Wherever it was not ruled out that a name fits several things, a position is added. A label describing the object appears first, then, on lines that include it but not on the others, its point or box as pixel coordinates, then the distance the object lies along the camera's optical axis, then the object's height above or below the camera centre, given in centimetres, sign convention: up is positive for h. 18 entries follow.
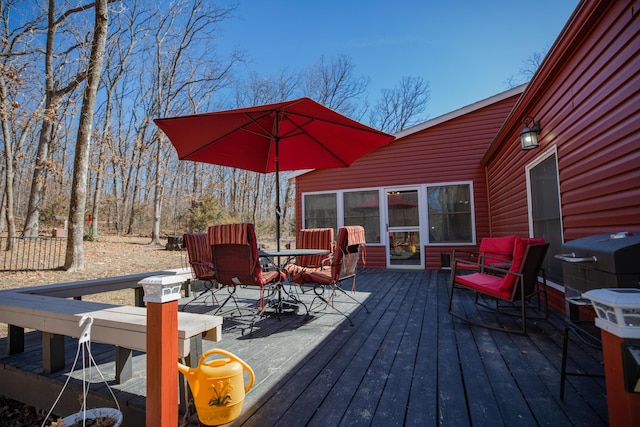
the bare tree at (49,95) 757 +371
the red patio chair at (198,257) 352 -27
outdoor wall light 379 +114
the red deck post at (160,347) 121 -44
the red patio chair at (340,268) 305 -37
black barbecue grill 158 -18
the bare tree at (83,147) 599 +174
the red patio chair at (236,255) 277 -20
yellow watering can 142 -71
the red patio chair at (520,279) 262 -44
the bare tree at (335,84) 1672 +795
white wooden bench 158 -50
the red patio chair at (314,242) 443 -14
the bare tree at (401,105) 1658 +681
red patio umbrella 292 +107
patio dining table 295 -81
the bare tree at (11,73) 695 +373
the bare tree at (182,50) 1282 +793
